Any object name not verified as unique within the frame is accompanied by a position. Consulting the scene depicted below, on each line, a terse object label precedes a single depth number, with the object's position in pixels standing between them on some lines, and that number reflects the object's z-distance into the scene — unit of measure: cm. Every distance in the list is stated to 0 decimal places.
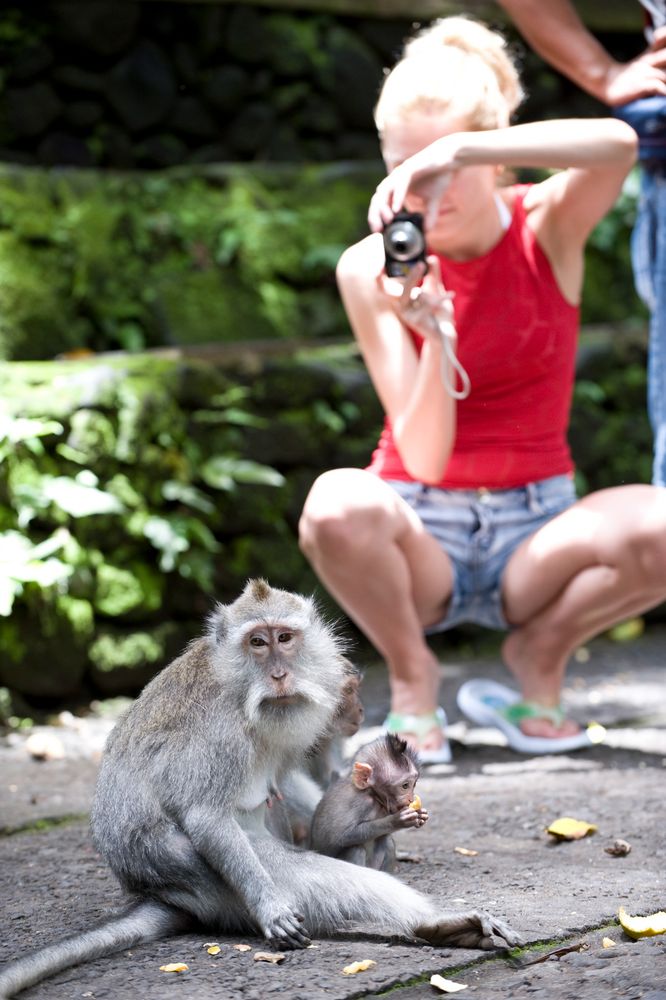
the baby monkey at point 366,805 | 269
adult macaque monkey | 246
